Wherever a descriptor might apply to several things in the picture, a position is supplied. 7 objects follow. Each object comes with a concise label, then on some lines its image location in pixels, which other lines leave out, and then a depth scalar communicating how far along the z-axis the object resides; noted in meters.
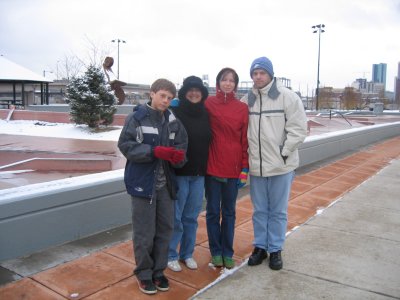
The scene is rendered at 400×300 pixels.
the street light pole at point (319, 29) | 45.31
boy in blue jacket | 3.15
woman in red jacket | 3.66
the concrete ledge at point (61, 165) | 6.21
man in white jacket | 3.73
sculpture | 21.23
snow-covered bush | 14.96
